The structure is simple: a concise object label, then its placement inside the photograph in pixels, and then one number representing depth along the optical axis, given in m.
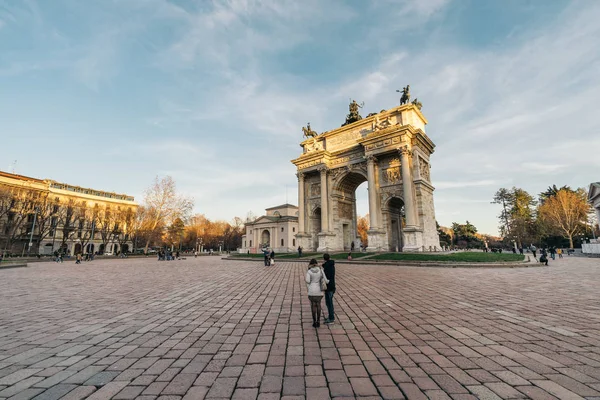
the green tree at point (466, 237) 68.94
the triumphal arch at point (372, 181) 28.89
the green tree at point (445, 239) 68.70
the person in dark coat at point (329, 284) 5.50
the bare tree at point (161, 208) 42.62
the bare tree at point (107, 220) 44.81
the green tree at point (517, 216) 54.06
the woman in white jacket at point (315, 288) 5.25
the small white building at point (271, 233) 67.81
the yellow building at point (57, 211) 37.95
